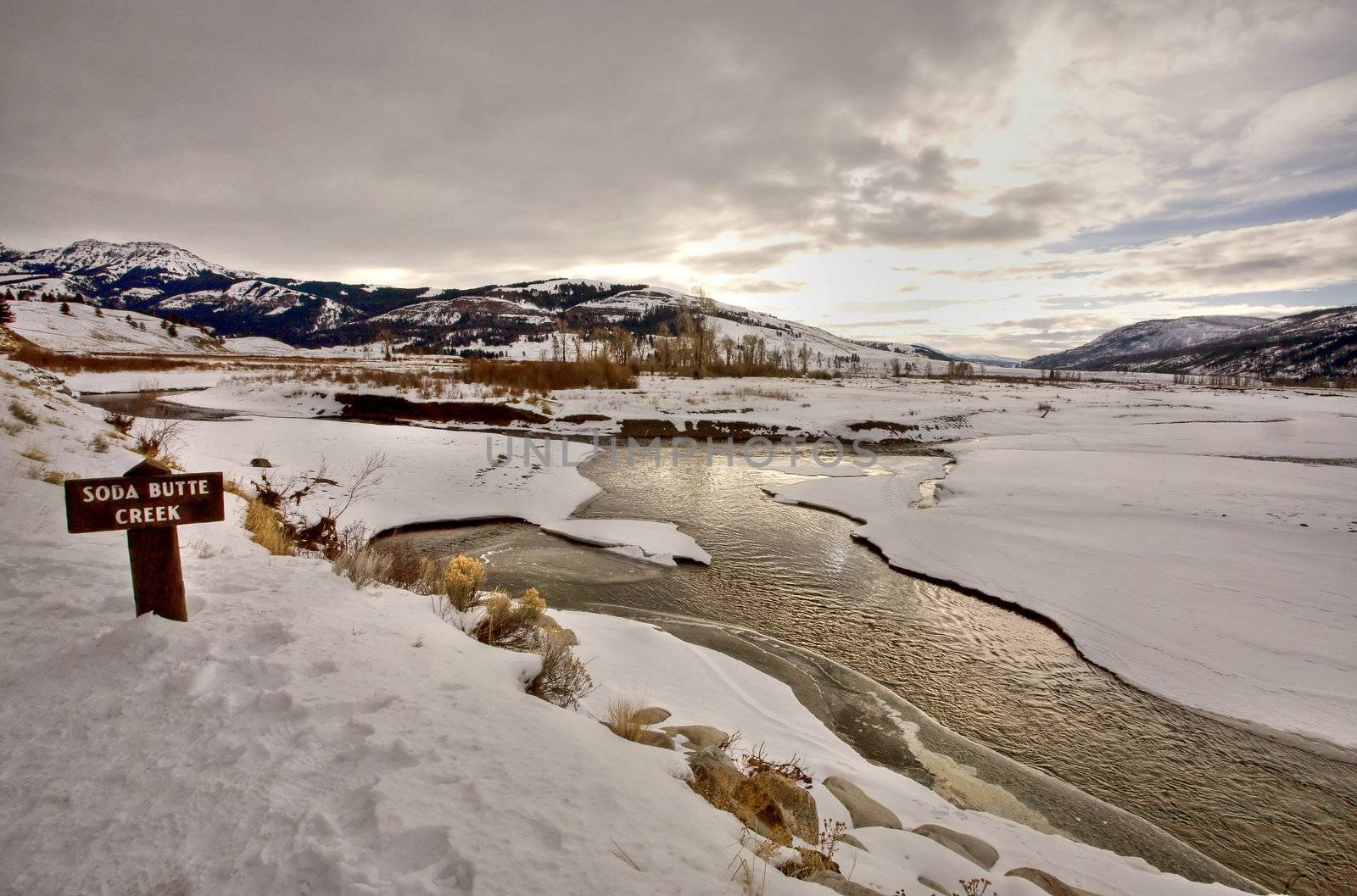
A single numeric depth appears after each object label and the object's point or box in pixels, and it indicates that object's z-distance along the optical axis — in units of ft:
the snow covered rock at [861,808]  13.27
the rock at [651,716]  15.81
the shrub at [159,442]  33.76
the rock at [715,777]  11.47
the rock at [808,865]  9.48
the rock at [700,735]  14.89
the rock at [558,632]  20.03
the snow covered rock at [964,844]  12.72
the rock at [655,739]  13.71
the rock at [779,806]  11.56
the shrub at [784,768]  14.07
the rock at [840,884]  9.65
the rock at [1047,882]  11.86
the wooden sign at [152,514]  11.35
